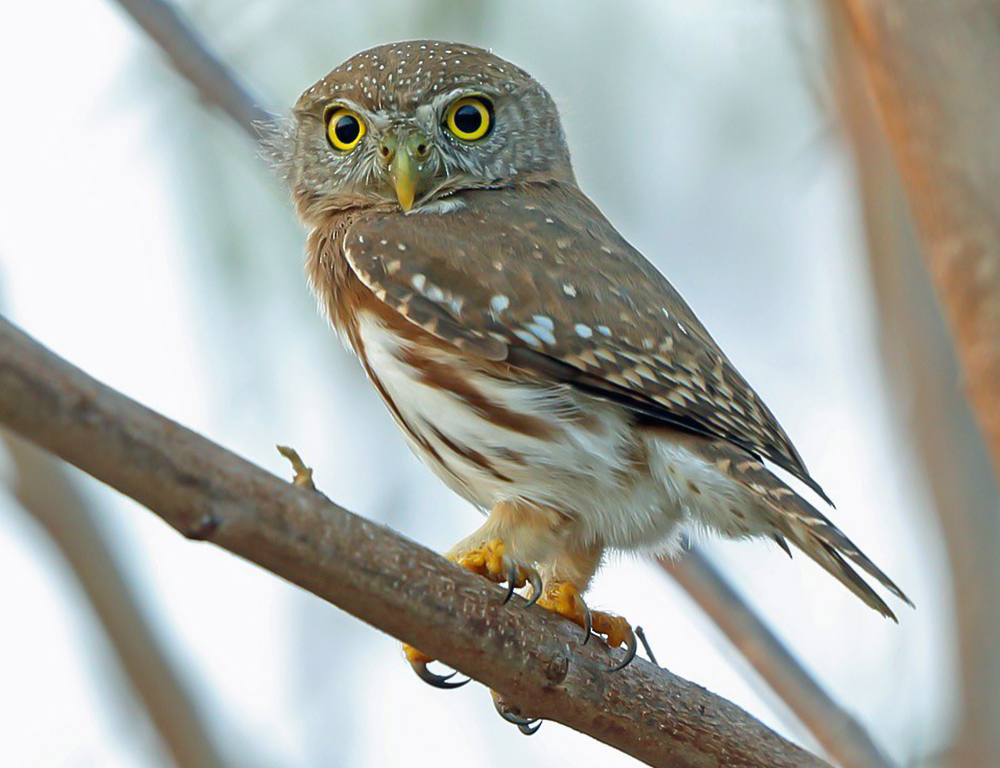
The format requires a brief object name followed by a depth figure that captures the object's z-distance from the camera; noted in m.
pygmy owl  7.90
